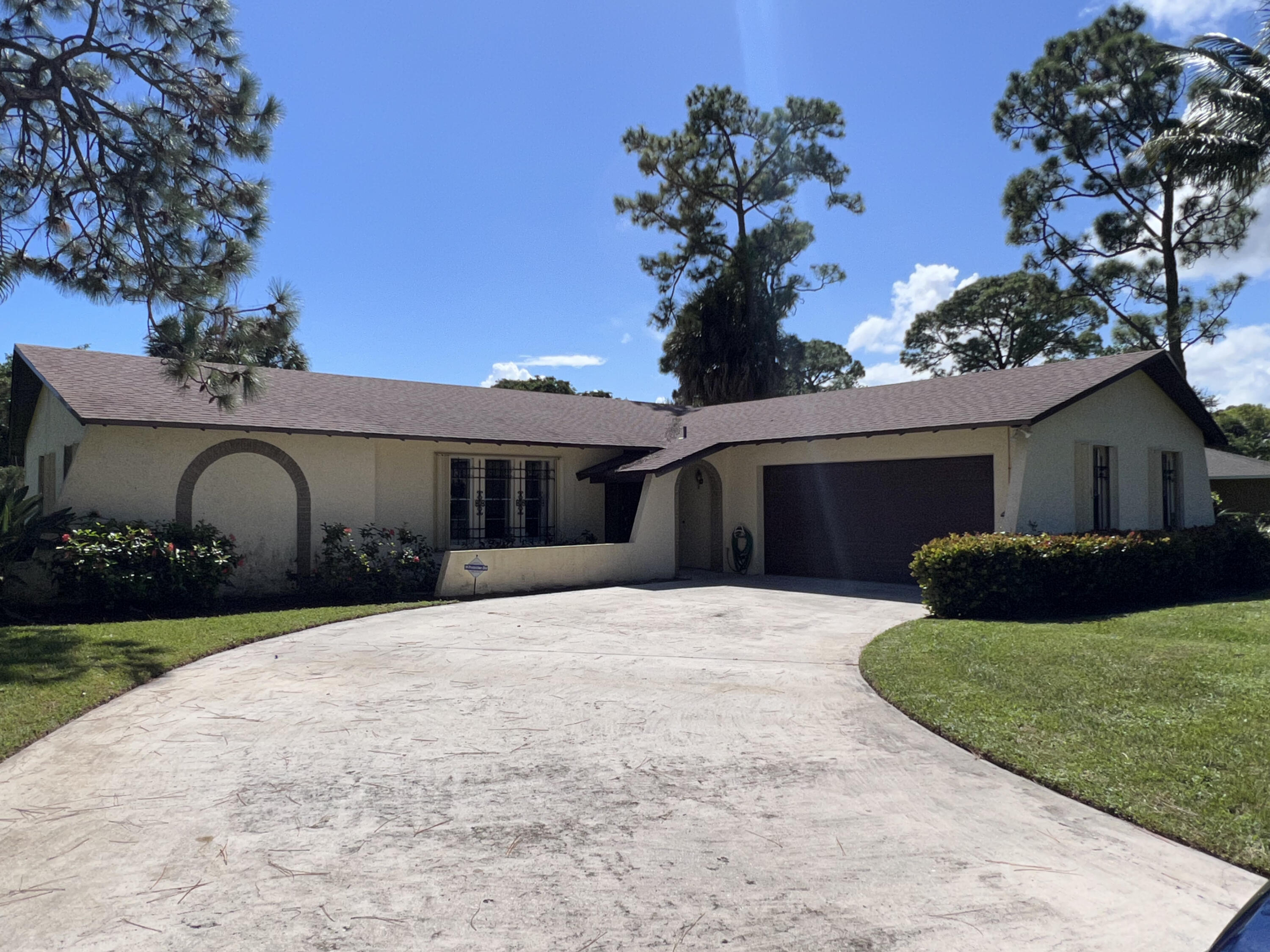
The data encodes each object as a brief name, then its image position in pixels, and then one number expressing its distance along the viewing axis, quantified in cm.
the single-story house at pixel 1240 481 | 2548
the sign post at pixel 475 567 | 1377
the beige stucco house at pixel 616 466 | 1341
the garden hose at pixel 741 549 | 1769
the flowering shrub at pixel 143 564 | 1116
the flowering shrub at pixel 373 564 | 1370
